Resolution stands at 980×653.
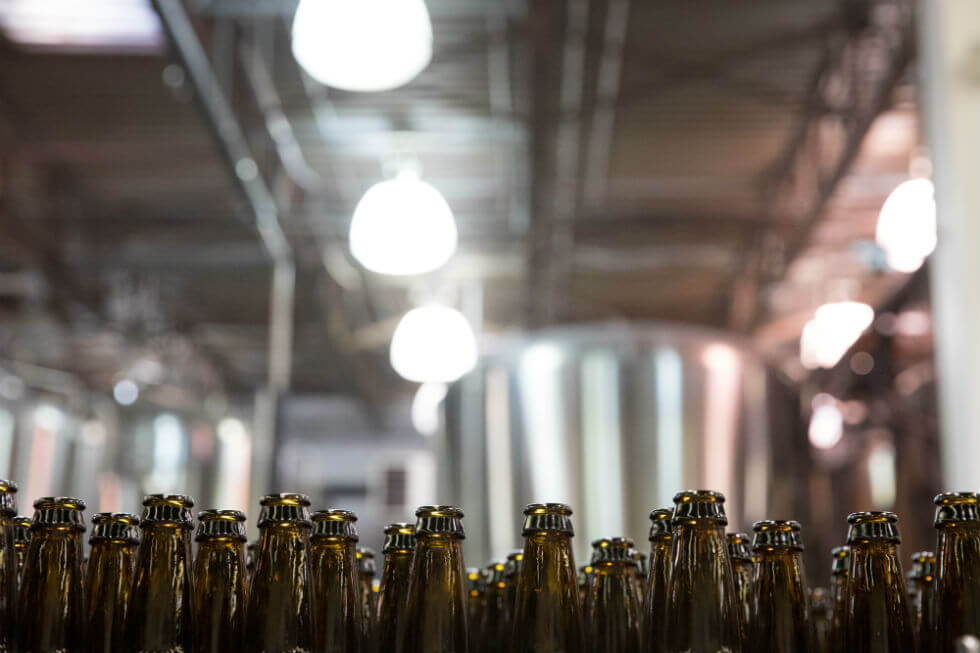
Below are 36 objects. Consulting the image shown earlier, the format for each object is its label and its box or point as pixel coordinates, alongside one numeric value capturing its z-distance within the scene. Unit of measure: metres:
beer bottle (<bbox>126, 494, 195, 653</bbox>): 1.19
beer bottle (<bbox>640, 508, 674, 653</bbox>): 1.20
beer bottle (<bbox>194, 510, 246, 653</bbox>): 1.21
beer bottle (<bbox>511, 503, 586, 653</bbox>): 1.21
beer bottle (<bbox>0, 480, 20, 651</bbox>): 1.19
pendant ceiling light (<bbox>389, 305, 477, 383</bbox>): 6.49
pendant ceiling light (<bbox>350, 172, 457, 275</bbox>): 4.39
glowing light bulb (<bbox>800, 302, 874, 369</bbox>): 6.75
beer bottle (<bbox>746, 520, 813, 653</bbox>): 1.24
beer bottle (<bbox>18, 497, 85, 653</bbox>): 1.20
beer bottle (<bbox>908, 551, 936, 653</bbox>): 1.22
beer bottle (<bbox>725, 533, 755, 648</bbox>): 1.24
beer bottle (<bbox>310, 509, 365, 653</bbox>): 1.21
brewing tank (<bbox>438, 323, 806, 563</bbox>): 2.69
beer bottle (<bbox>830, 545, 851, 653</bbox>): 1.24
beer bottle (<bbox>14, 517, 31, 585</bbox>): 1.24
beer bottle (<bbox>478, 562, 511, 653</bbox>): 1.32
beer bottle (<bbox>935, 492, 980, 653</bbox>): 1.19
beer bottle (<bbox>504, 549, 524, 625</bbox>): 1.28
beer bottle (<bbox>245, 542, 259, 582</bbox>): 1.27
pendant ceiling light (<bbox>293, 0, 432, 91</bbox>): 2.35
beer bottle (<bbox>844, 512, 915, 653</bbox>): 1.21
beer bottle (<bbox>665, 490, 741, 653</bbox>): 1.18
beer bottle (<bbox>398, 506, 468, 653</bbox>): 1.20
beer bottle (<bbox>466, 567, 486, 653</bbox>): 1.33
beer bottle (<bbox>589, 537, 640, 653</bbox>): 1.27
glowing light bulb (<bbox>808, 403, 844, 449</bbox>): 7.29
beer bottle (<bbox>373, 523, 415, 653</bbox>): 1.24
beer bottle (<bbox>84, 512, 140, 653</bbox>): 1.21
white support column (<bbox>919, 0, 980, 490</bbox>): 2.33
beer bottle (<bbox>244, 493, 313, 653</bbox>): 1.18
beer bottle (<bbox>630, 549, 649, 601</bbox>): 1.30
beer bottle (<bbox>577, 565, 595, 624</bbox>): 1.26
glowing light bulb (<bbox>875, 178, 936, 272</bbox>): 5.03
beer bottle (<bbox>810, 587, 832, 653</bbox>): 1.27
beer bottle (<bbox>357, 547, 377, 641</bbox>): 1.28
